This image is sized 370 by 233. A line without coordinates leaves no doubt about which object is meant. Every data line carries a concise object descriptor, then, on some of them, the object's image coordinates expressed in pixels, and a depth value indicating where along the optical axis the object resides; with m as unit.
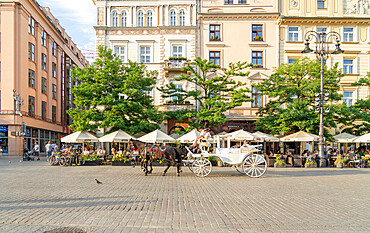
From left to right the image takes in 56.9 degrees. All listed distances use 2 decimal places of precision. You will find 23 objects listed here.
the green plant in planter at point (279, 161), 24.89
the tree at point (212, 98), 29.56
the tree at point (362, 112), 31.95
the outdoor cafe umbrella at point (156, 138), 24.56
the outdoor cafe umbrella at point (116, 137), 25.77
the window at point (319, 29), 38.38
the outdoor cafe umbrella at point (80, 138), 25.66
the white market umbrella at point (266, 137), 28.66
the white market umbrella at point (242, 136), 25.69
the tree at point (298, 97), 30.48
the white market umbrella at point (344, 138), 29.33
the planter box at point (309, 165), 25.20
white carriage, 16.14
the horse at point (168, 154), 16.98
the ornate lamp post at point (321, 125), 24.69
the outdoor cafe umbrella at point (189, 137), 25.50
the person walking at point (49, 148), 32.72
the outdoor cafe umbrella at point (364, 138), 26.22
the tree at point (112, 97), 28.37
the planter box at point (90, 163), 25.05
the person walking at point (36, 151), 33.21
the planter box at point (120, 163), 24.47
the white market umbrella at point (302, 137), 28.12
